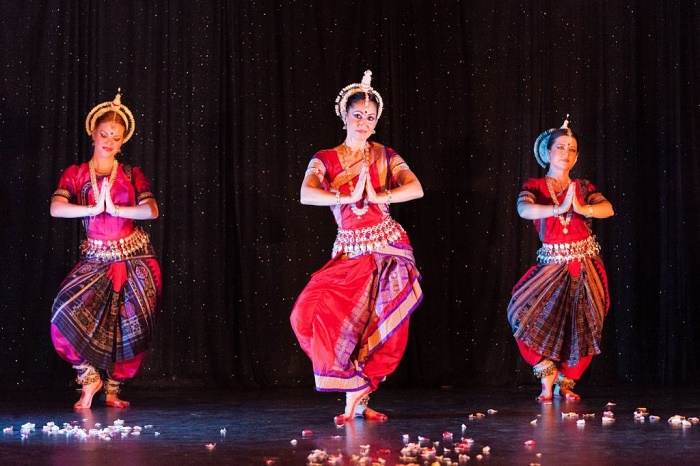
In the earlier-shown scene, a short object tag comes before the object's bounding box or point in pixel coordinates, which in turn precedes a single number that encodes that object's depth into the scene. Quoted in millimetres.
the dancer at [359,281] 4738
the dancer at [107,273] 5344
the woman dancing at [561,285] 5590
